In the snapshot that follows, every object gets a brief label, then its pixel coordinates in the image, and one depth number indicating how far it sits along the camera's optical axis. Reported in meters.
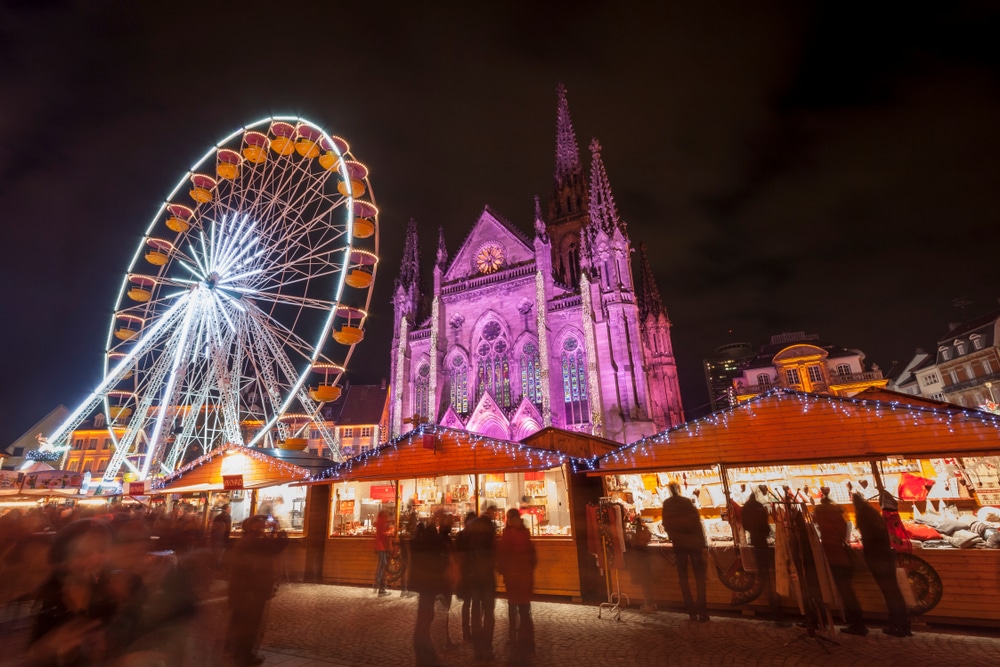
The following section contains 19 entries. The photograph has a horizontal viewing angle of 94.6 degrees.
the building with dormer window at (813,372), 39.16
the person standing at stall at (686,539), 8.19
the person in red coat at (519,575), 6.27
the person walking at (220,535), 12.16
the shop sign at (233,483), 13.70
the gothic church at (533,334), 29.36
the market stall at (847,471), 7.64
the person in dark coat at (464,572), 6.94
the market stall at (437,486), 11.33
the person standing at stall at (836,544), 7.39
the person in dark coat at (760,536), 8.27
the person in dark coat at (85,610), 3.13
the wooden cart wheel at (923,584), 7.47
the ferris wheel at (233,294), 20.66
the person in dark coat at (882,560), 6.91
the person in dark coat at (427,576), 5.98
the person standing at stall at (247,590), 5.74
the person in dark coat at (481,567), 6.70
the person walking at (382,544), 11.14
